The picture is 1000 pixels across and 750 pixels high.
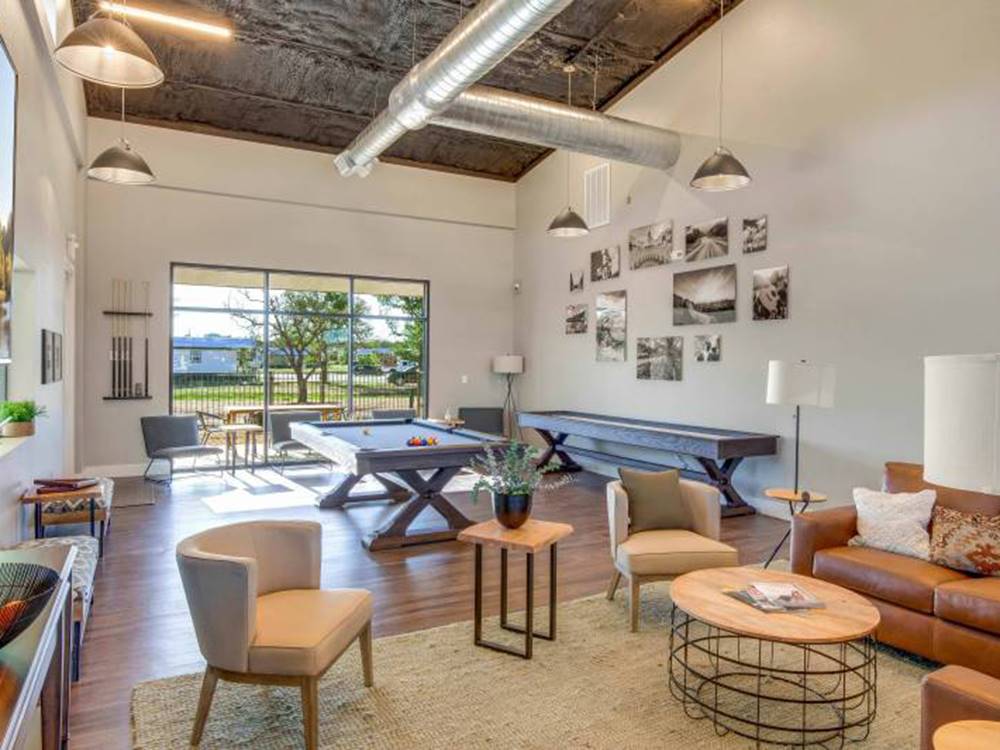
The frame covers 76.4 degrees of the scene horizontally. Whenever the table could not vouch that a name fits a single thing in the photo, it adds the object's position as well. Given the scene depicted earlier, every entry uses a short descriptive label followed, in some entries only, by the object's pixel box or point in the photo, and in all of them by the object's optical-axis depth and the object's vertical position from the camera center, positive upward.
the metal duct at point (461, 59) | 4.37 +2.45
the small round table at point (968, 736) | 1.49 -0.86
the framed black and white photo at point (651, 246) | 7.48 +1.56
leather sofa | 2.84 -1.03
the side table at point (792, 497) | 4.32 -0.84
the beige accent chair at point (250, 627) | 2.32 -1.01
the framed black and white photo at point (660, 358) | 7.39 +0.19
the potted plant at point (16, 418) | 3.51 -0.30
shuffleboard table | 5.96 -0.69
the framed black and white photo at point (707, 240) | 6.78 +1.47
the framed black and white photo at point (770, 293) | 6.17 +0.81
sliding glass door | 8.71 +0.36
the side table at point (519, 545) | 3.14 -0.87
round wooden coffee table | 2.40 -1.40
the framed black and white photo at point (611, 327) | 8.26 +0.62
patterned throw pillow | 3.11 -0.83
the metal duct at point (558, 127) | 6.40 +2.61
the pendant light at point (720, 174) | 5.12 +1.65
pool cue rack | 8.15 +0.30
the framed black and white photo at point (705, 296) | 6.73 +0.87
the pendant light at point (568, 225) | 7.08 +1.65
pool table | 4.86 -0.72
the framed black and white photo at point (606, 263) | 8.34 +1.47
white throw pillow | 3.43 -0.81
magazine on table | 2.57 -0.92
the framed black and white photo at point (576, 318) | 9.04 +0.78
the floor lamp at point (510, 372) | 10.17 -0.01
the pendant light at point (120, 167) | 4.79 +1.50
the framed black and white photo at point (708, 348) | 6.88 +0.30
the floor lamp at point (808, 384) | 4.55 -0.06
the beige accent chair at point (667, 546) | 3.51 -0.98
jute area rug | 2.47 -1.42
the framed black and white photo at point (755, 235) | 6.35 +1.42
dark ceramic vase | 3.32 -0.72
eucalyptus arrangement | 3.32 -0.61
